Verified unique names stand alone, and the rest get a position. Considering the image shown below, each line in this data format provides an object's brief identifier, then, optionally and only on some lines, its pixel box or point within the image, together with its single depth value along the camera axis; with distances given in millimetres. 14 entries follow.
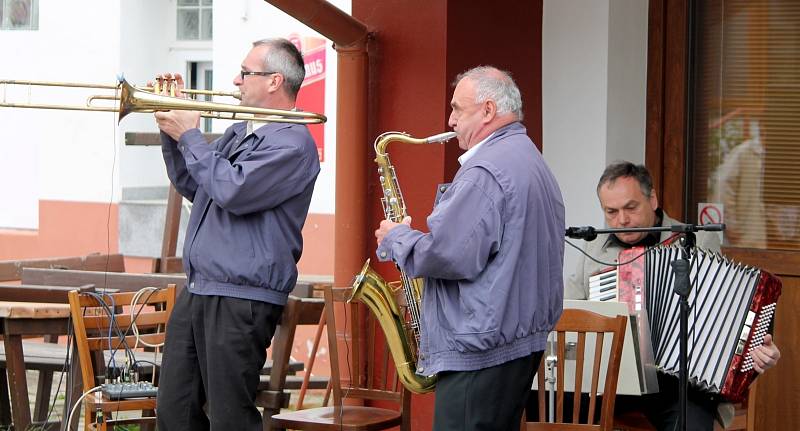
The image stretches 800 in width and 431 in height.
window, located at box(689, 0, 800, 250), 11898
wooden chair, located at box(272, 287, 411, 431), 9242
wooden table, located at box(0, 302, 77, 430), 10023
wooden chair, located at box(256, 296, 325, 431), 9609
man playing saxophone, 7223
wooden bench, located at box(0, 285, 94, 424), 11211
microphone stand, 7906
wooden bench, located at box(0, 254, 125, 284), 13242
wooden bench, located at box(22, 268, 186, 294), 12297
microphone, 8102
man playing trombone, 8398
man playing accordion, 9250
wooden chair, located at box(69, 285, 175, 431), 9672
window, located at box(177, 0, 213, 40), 20906
